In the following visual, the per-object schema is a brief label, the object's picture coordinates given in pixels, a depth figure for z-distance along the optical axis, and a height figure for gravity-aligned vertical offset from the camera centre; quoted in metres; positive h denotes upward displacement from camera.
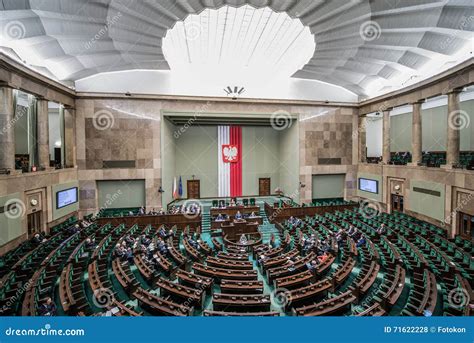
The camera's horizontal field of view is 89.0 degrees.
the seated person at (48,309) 5.57 -3.38
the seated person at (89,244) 10.42 -3.43
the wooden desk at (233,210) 15.60 -3.00
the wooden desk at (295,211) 15.49 -3.18
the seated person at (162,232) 11.95 -3.40
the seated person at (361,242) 10.52 -3.46
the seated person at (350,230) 11.78 -3.34
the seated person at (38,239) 10.70 -3.33
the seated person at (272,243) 11.09 -3.67
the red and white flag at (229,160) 21.11 +0.36
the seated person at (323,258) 8.85 -3.53
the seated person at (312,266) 8.10 -3.56
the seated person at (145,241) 10.76 -3.42
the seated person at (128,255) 9.34 -3.48
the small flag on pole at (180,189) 19.19 -2.01
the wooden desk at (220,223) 13.97 -3.42
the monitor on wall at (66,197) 13.66 -1.89
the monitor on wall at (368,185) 17.49 -1.69
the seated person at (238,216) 14.20 -3.09
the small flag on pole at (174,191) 18.89 -2.12
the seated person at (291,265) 8.32 -3.62
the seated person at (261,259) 9.16 -3.65
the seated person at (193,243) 10.76 -3.58
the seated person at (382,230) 11.62 -3.29
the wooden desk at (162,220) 14.27 -3.33
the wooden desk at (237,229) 13.24 -3.62
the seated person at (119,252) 9.34 -3.39
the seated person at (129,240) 10.80 -3.40
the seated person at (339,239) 10.91 -3.50
